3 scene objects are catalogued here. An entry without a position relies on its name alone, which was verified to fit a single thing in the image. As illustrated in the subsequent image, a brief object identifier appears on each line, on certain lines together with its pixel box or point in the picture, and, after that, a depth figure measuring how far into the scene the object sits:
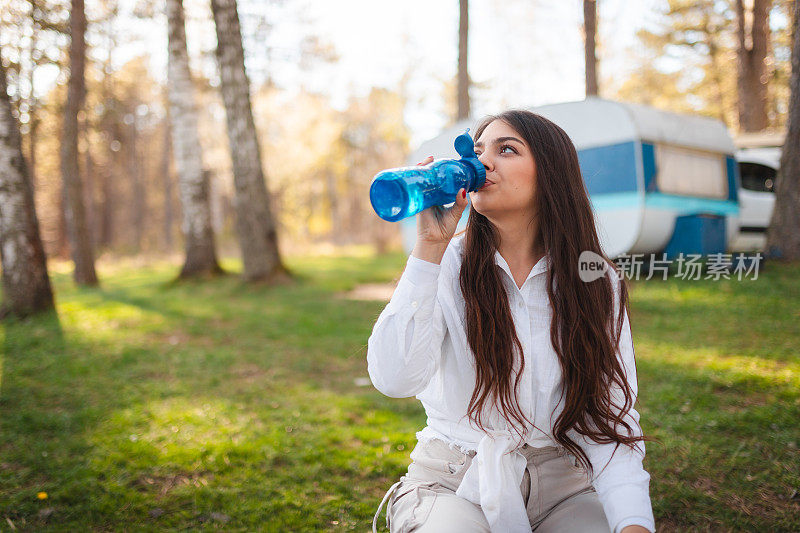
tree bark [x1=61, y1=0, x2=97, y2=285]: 10.25
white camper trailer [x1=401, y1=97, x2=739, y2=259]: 7.61
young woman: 1.76
